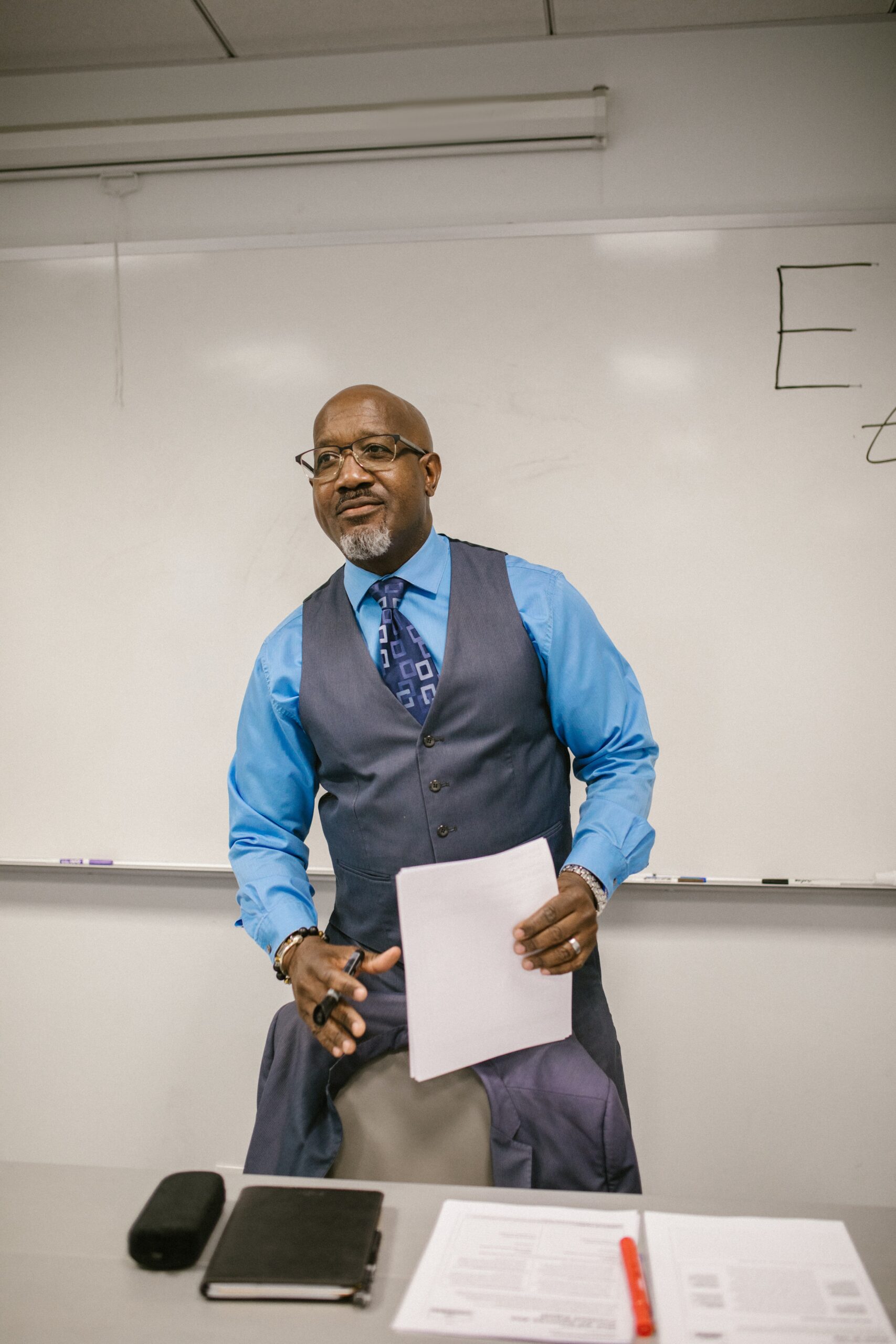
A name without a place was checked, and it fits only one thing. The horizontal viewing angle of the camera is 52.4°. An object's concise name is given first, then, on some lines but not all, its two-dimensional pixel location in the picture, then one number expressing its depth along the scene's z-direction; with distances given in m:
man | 1.33
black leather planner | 0.80
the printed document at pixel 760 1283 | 0.74
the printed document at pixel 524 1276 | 0.76
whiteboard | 2.00
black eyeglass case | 0.84
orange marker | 0.74
